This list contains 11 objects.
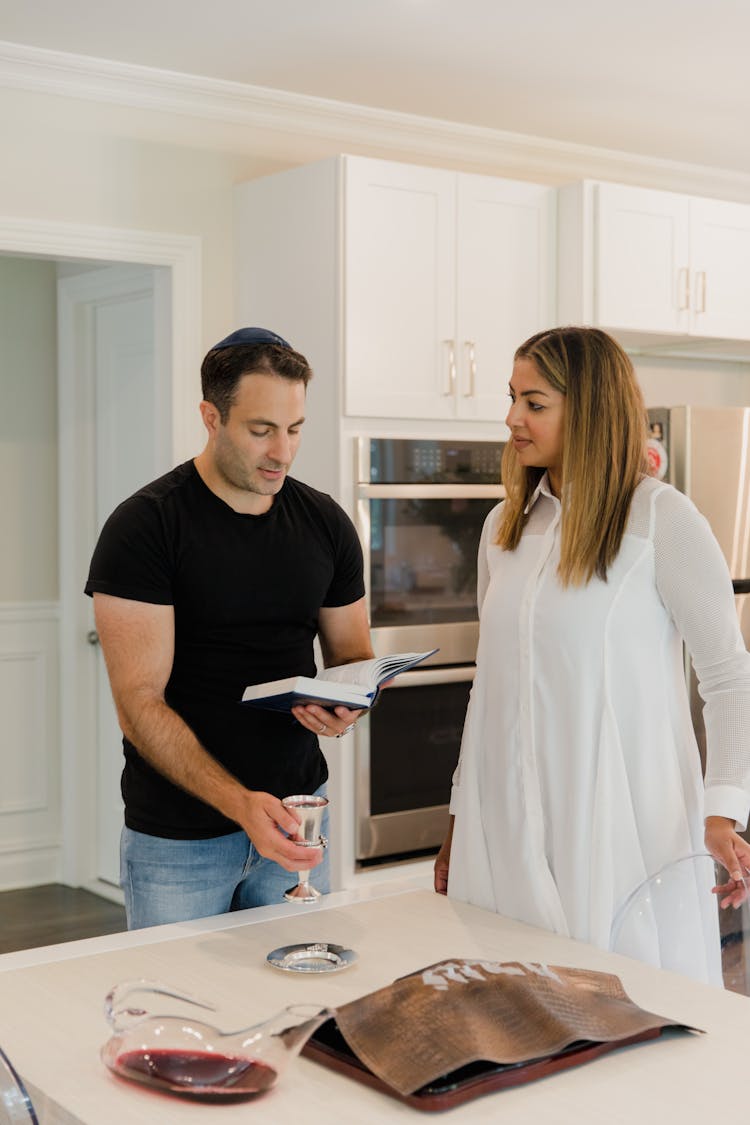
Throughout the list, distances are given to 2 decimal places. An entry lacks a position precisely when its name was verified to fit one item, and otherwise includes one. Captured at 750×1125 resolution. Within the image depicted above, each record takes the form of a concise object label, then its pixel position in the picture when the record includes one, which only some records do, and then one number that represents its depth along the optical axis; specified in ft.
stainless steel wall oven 12.16
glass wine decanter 3.99
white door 14.69
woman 6.40
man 6.66
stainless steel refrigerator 13.65
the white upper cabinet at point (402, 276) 11.96
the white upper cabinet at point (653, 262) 13.25
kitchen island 3.96
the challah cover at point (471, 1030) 4.03
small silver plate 5.09
